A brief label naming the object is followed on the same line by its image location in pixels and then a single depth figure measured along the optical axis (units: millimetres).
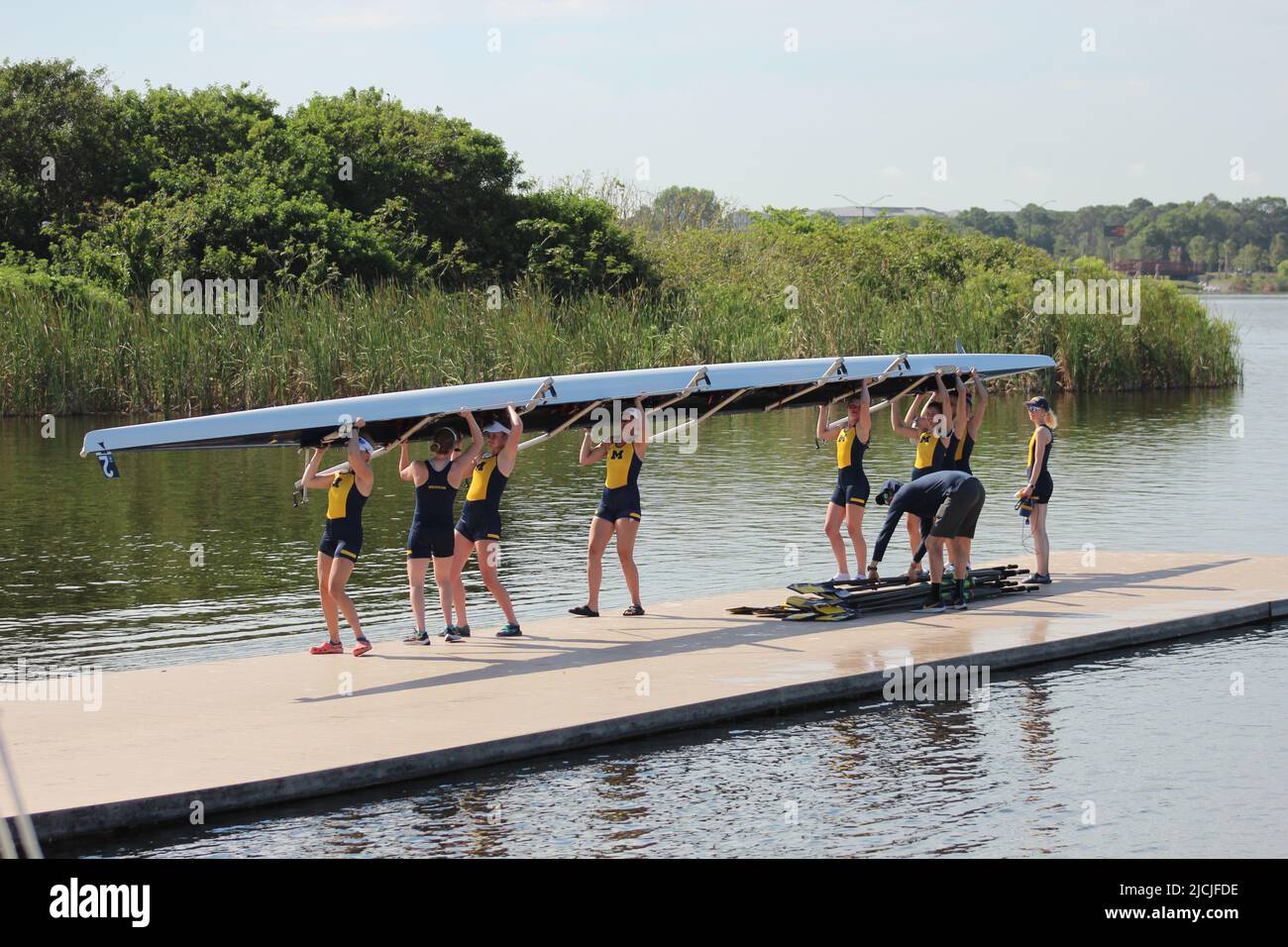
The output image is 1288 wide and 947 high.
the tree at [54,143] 47000
